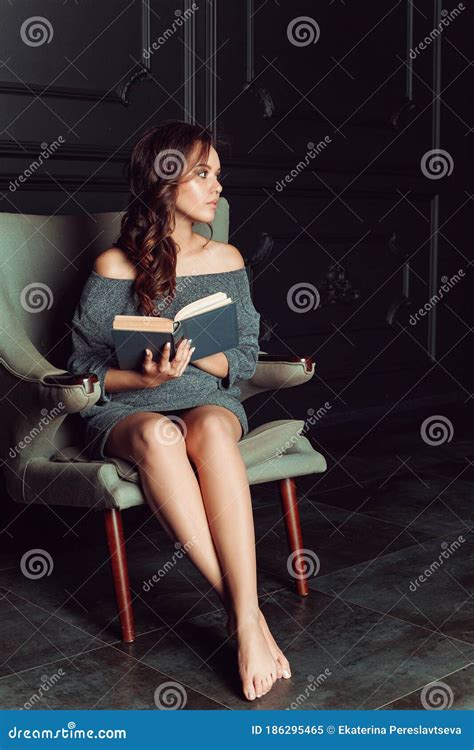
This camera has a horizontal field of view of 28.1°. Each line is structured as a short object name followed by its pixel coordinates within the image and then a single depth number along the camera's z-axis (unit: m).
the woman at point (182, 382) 1.92
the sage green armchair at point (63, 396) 2.04
